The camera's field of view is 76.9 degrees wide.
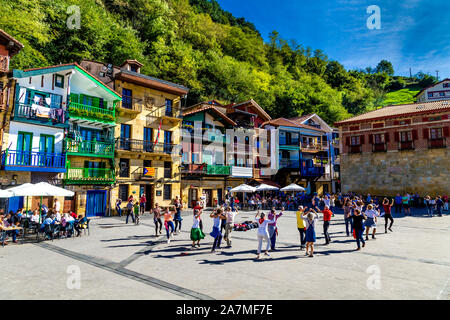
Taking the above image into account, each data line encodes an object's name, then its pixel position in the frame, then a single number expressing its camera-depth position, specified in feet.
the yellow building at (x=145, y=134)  86.79
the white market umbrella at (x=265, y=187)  101.01
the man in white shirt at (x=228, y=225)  40.04
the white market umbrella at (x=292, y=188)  101.55
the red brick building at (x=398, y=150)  105.29
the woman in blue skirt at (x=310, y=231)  34.17
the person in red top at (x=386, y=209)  51.03
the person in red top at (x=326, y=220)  40.97
